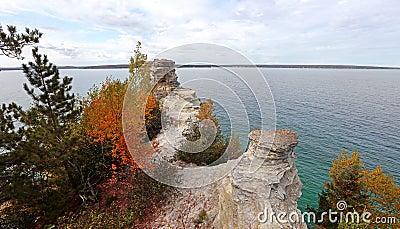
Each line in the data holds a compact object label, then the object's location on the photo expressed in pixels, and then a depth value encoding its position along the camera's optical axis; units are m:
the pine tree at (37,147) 12.35
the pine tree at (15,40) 10.86
